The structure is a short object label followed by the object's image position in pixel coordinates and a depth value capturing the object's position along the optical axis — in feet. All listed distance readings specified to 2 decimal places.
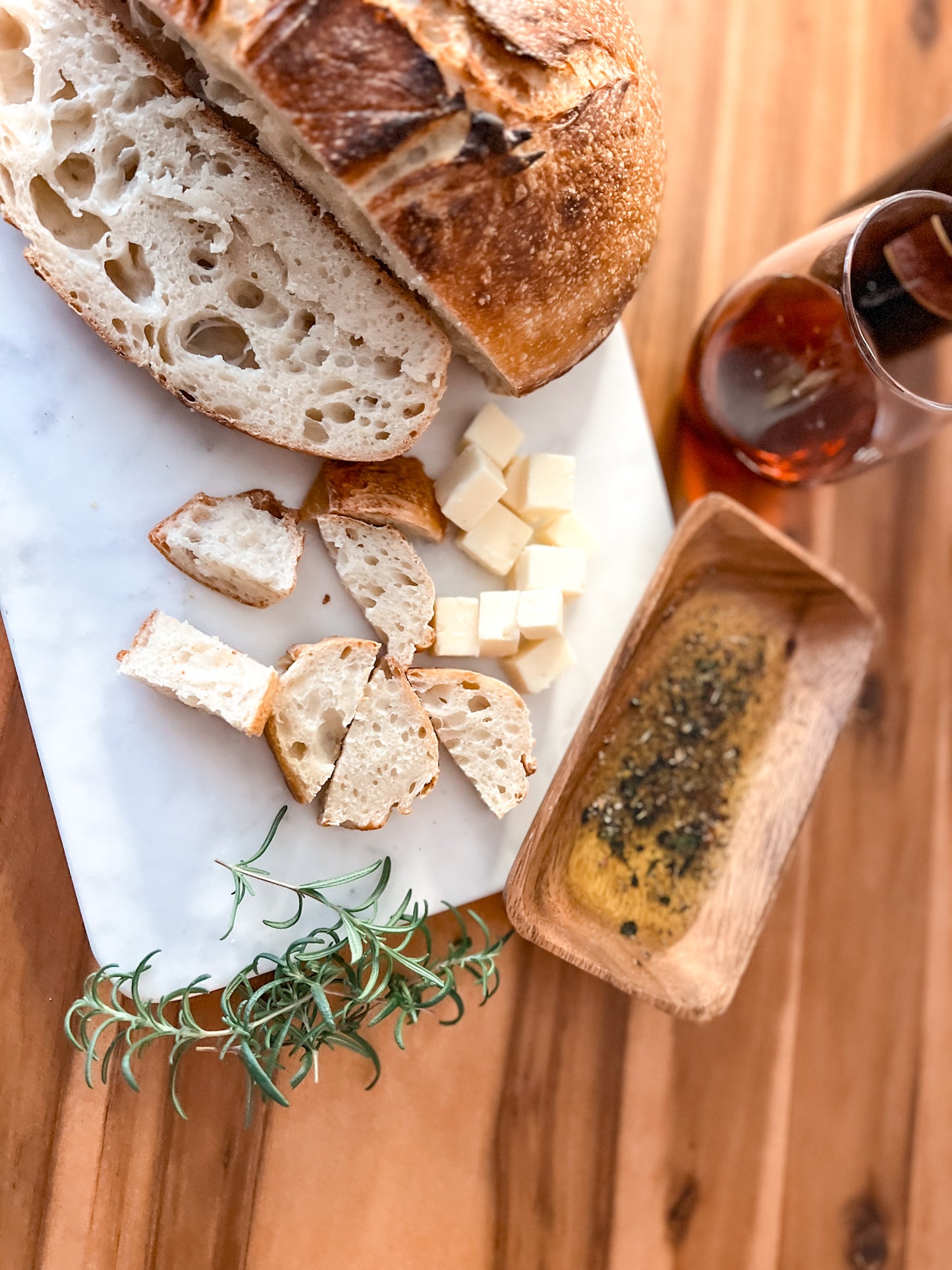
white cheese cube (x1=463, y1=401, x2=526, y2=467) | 1.18
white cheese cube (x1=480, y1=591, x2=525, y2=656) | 1.16
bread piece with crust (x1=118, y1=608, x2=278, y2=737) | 1.05
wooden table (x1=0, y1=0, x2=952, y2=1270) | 1.09
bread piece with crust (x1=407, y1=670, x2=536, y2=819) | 1.15
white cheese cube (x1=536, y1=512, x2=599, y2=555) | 1.21
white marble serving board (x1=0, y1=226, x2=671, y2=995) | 1.07
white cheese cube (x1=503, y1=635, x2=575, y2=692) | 1.19
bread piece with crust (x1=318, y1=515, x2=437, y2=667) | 1.13
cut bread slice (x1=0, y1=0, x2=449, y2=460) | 1.00
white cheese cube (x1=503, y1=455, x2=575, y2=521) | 1.19
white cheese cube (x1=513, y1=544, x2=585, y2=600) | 1.19
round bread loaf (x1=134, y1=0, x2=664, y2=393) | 0.87
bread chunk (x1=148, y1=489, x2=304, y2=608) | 1.07
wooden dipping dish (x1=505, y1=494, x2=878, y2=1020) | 1.17
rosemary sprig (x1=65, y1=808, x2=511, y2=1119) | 0.99
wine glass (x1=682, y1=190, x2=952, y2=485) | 1.12
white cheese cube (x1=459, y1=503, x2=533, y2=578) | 1.18
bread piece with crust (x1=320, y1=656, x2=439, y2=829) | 1.11
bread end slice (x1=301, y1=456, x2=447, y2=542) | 1.12
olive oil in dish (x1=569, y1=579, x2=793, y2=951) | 1.27
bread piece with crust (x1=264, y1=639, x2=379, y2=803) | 1.09
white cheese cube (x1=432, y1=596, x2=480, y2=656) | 1.16
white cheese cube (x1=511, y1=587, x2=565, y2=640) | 1.15
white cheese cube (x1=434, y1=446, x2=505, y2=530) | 1.15
